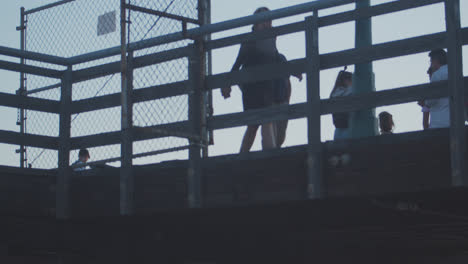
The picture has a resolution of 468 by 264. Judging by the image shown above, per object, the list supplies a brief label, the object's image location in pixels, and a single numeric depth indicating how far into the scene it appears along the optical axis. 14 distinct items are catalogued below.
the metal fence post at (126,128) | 17.48
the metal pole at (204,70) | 17.70
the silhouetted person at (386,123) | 20.84
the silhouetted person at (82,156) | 21.00
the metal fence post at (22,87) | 22.37
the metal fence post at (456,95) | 14.23
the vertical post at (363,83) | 18.11
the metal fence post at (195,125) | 17.58
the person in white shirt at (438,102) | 16.58
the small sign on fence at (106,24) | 21.93
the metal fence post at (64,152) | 20.12
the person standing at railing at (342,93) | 19.70
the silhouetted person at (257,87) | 18.45
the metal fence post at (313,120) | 15.91
